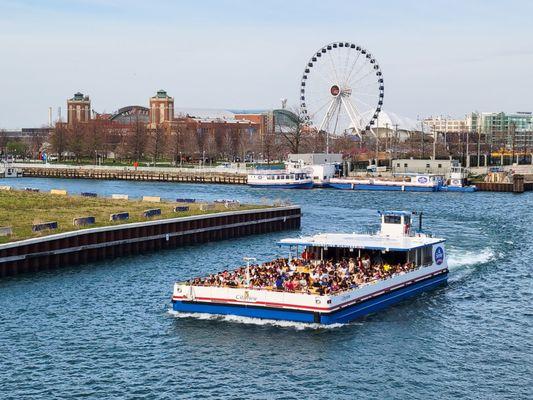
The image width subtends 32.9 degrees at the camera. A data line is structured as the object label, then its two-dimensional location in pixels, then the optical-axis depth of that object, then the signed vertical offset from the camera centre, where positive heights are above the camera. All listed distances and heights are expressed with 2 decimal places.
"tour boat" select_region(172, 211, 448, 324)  48.62 -7.59
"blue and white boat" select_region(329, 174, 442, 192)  167.25 -5.57
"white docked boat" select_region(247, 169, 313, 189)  172.62 -4.99
